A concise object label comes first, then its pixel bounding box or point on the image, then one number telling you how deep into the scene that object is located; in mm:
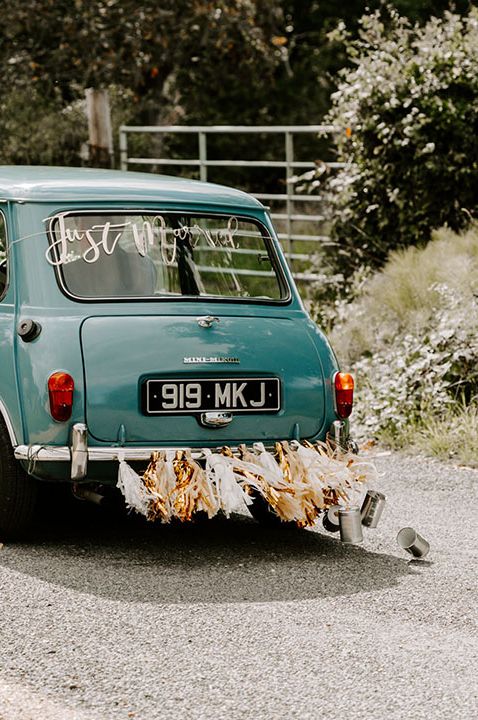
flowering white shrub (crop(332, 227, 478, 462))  13850
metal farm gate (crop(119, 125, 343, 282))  19712
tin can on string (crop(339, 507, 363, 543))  9145
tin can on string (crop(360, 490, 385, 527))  9206
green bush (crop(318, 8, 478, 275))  17024
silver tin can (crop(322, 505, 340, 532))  9300
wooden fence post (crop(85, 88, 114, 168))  22467
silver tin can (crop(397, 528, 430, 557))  9030
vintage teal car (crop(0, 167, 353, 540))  9013
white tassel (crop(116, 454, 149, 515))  8743
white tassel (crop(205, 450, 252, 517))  8809
